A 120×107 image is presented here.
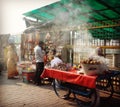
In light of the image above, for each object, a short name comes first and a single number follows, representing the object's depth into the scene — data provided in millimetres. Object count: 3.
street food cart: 4636
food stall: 6653
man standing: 7496
